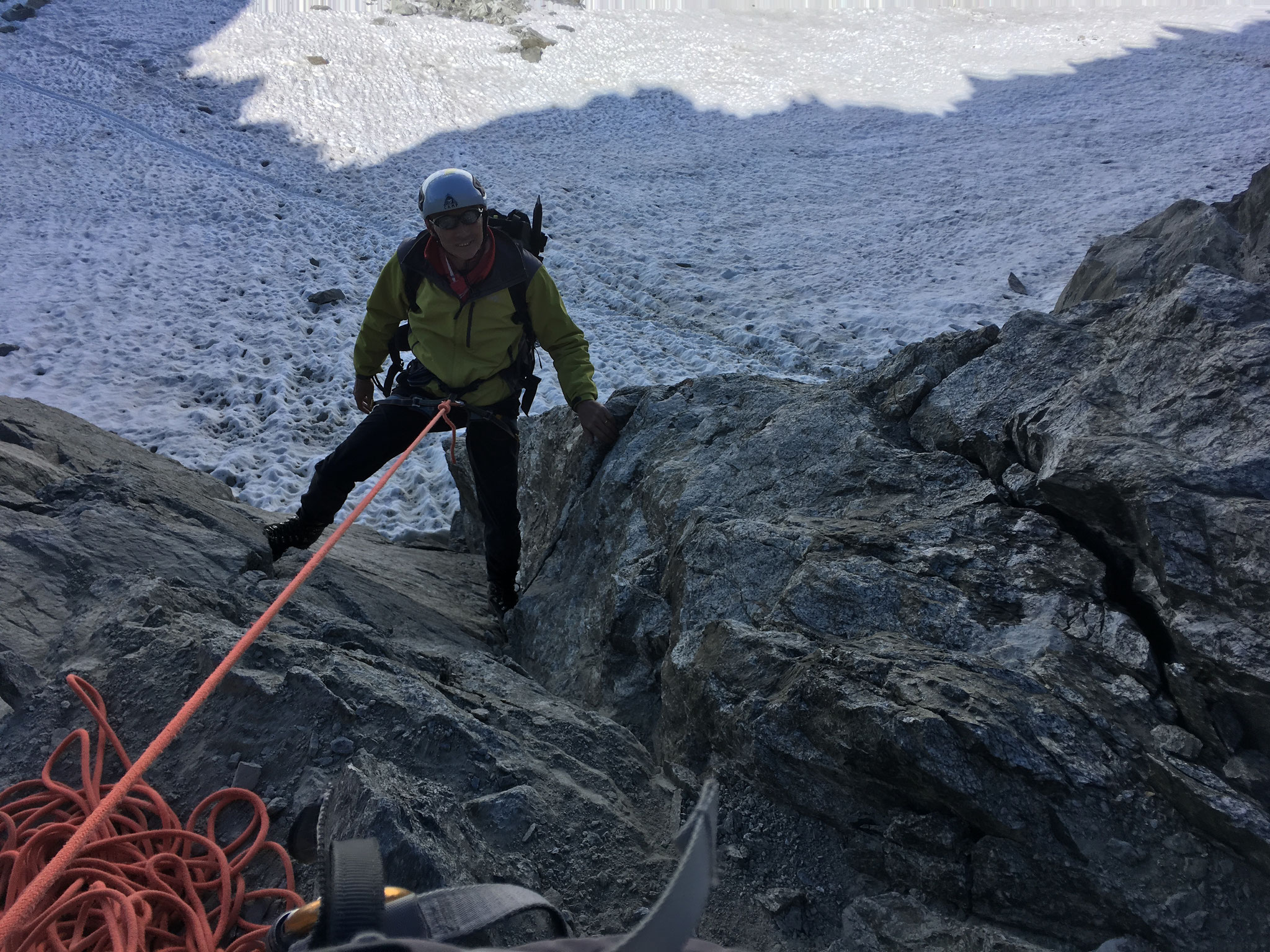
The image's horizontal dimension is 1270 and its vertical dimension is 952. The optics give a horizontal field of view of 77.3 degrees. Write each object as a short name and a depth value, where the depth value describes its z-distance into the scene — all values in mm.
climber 4363
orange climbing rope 1963
